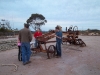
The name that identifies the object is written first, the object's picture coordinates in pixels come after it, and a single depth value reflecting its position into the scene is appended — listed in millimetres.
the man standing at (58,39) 3960
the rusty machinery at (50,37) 3996
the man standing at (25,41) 3242
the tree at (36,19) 28072
